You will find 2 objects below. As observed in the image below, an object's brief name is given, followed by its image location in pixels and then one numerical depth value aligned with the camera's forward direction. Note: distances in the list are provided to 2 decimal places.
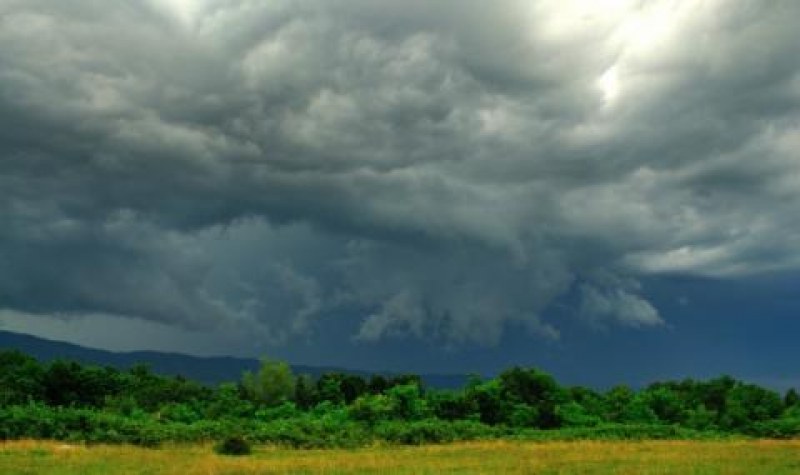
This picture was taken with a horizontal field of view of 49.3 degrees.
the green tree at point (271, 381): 146.88
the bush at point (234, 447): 51.16
